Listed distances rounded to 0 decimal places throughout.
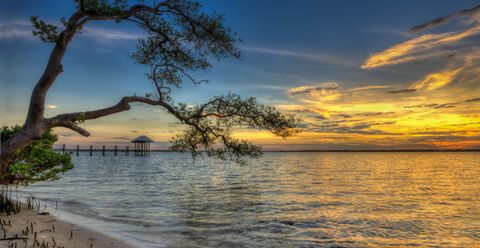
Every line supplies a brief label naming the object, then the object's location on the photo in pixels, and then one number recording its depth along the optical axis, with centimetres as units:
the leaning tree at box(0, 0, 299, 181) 1045
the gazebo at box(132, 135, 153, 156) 13425
